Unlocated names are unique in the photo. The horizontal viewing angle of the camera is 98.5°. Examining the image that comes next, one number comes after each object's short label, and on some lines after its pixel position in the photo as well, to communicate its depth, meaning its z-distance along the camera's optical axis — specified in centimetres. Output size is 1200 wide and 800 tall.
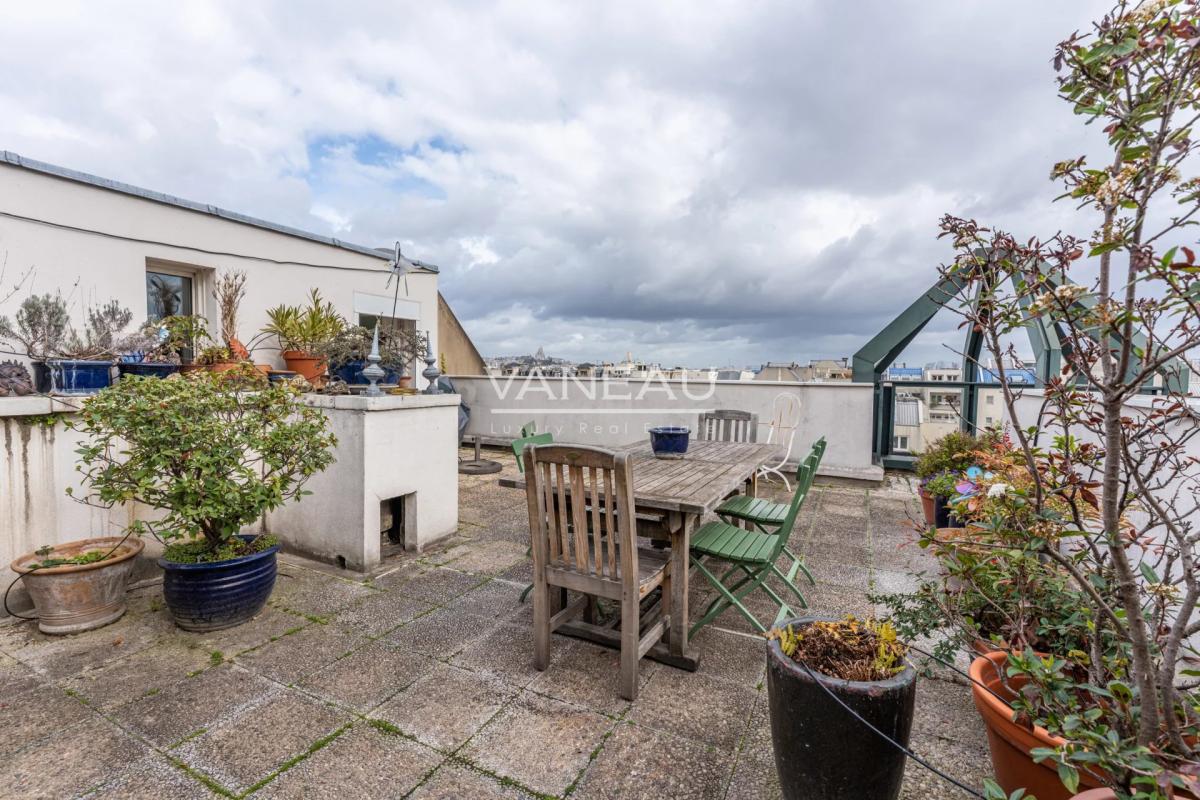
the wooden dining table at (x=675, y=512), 233
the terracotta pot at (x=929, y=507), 419
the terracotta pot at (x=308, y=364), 534
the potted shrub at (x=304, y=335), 538
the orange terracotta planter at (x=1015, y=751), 134
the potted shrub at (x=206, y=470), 253
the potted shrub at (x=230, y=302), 511
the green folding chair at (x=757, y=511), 331
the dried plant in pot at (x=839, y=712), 135
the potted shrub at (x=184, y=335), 439
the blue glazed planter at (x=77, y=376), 337
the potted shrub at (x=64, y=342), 343
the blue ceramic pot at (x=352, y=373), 522
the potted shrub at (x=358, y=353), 516
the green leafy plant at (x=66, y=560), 262
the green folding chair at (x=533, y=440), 344
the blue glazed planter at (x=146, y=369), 389
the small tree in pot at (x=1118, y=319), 98
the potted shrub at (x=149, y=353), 393
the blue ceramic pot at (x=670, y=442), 366
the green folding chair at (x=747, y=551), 251
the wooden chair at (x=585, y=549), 206
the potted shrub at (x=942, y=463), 400
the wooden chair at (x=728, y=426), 508
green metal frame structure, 635
